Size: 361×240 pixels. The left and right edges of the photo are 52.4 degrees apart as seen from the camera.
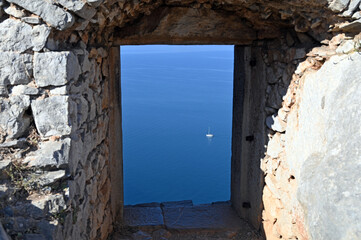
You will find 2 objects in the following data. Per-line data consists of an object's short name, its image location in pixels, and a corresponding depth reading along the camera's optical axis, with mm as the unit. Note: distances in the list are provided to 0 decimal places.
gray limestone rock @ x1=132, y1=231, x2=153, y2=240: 3844
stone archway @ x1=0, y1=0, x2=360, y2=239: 2248
